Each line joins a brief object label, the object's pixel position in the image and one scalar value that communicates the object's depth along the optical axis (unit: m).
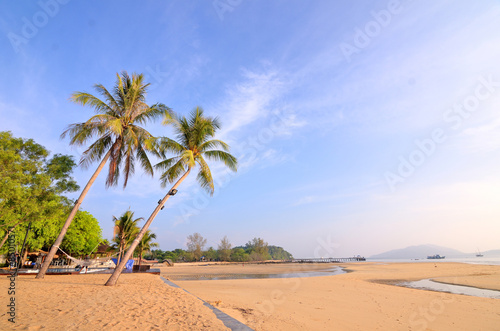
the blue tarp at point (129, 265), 21.14
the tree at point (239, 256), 83.50
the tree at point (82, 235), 28.14
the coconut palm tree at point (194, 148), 12.90
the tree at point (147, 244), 31.07
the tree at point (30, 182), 11.64
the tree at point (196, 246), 81.56
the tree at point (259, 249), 92.59
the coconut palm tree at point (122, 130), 13.23
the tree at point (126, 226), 26.03
